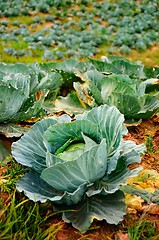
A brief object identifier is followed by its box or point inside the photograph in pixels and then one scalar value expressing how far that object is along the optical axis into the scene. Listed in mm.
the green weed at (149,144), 3477
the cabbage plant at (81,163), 2578
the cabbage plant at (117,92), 3618
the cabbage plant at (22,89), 3328
